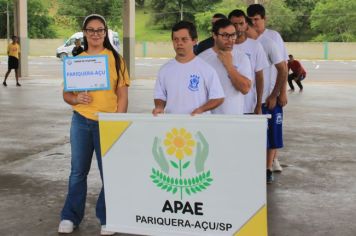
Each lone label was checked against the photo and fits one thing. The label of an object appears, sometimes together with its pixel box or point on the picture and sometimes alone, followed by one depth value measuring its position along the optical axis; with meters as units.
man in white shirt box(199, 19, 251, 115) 4.80
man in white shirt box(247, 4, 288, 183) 6.14
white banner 3.90
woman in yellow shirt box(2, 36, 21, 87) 21.20
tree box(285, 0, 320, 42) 73.56
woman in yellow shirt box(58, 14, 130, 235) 4.55
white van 45.03
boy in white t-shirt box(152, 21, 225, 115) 4.39
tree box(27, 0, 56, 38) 67.62
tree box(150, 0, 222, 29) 80.00
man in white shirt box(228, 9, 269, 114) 5.69
